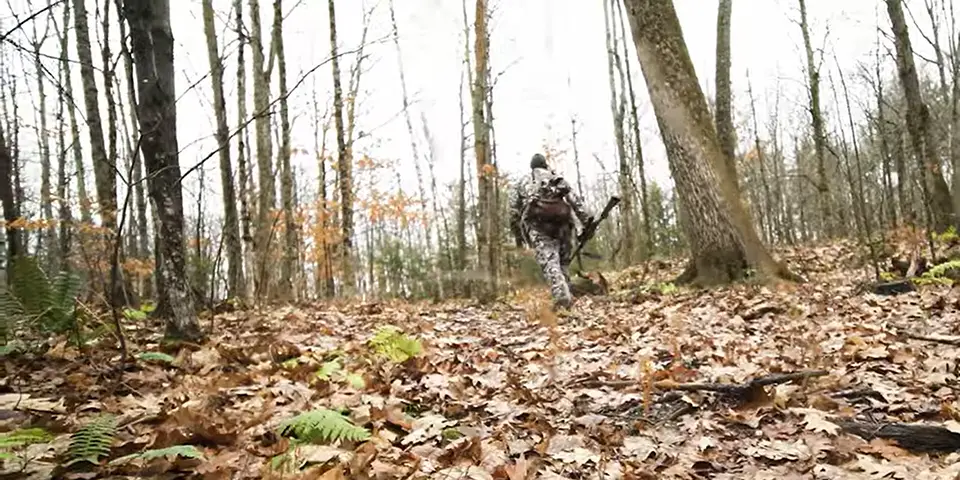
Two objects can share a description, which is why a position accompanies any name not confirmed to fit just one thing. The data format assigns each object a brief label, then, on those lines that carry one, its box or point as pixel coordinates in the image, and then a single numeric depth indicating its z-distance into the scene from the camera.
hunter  7.89
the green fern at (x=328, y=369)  3.88
